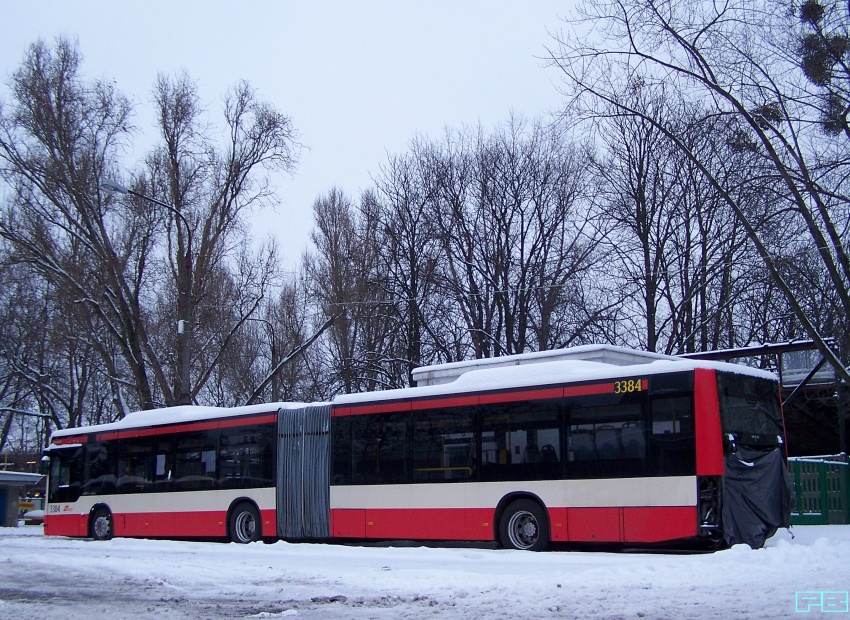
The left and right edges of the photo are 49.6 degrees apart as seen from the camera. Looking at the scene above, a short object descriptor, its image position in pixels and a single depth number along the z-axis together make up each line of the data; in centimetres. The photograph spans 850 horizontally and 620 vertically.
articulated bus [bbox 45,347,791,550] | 1434
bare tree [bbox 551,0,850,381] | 1834
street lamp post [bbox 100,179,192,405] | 2597
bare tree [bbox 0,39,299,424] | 3045
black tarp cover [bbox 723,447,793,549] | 1416
